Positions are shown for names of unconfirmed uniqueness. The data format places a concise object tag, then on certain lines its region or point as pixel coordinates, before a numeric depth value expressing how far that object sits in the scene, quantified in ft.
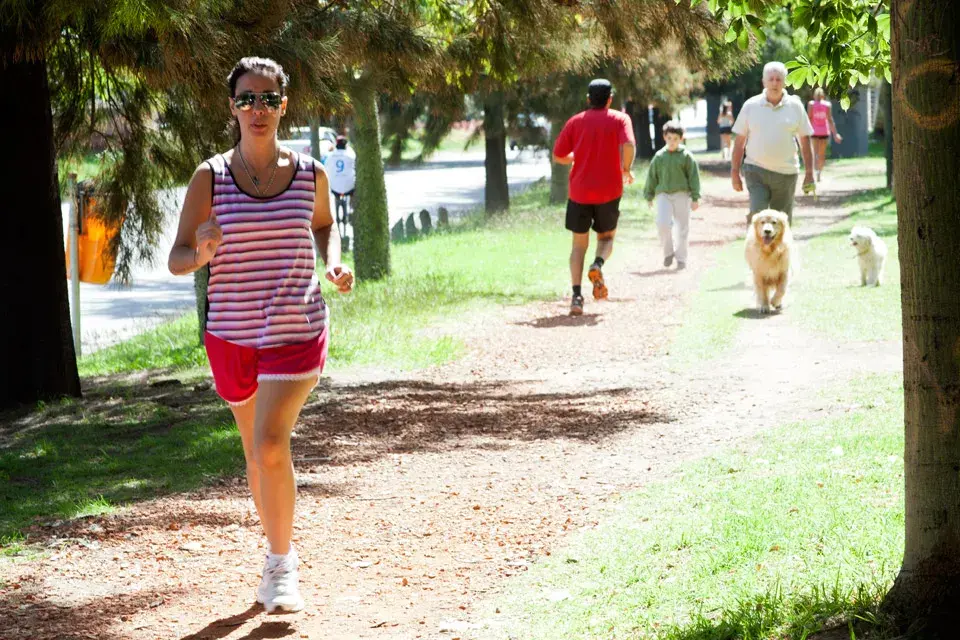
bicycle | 80.64
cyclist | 79.25
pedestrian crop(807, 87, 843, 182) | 107.65
